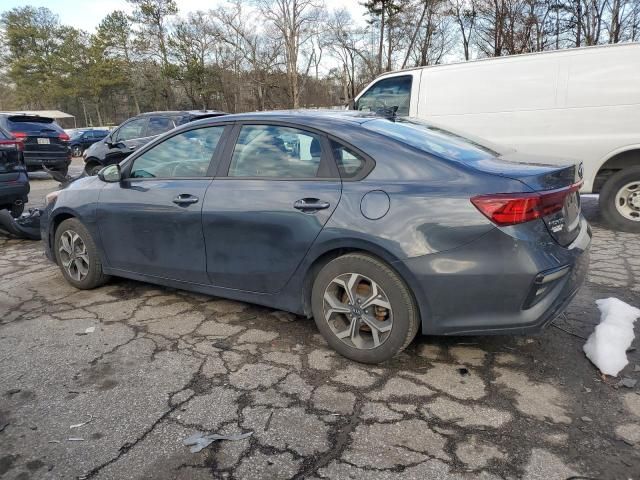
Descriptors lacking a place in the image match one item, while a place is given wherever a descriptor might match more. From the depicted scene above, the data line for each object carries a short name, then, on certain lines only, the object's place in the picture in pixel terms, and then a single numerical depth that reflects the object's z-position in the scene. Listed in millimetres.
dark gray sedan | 2381
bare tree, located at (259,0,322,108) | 36188
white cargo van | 5328
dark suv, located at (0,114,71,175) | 12047
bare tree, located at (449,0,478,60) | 30719
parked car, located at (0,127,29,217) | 6191
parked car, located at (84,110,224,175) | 9445
